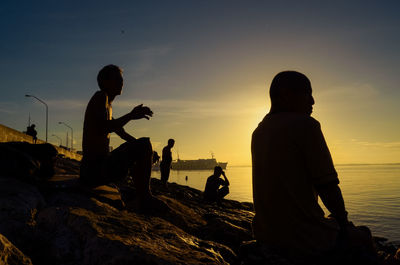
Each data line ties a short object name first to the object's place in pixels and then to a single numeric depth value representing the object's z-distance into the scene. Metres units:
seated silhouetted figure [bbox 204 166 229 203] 11.76
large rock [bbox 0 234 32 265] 2.22
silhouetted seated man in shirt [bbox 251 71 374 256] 2.09
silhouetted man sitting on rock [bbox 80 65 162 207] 4.02
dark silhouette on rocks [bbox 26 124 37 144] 23.73
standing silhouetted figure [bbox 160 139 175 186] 14.30
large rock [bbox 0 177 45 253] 2.88
